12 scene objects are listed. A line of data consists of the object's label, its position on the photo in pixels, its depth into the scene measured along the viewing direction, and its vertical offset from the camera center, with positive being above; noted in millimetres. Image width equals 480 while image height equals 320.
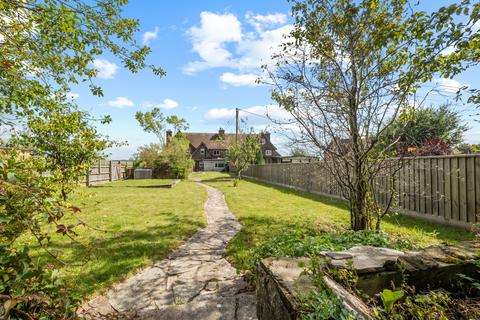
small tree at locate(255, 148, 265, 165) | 29978 +205
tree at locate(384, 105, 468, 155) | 14938 +2066
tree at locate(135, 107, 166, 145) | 41875 +6614
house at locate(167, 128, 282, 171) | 49594 +1484
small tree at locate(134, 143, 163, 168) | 26200 +667
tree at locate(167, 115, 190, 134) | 44594 +6964
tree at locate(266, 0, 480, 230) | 3941 +1258
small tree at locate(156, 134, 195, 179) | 24266 +103
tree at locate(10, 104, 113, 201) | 7301 +670
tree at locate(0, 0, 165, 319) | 1469 +1399
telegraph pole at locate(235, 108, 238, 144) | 23252 +3776
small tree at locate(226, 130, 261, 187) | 19547 +752
